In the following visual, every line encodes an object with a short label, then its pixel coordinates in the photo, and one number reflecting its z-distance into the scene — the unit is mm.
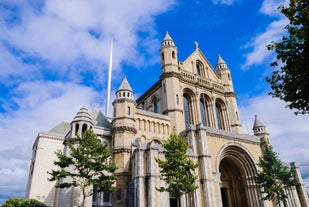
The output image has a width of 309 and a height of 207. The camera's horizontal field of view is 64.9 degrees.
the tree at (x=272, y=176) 30156
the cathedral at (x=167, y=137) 27516
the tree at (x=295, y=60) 12477
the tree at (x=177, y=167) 21078
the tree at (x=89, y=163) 22266
